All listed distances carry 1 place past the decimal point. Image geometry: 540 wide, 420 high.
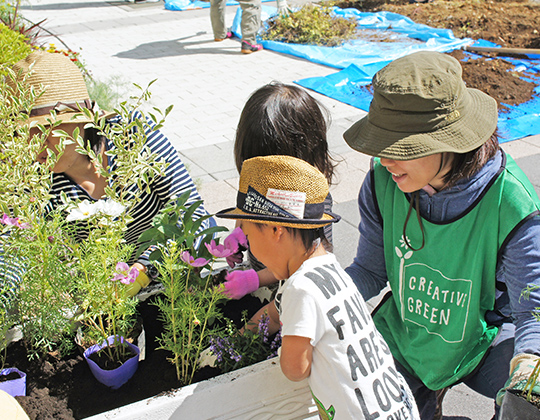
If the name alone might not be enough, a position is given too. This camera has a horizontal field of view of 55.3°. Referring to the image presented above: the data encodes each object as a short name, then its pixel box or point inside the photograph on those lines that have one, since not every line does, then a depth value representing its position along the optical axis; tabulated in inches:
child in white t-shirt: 50.1
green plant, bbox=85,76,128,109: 147.6
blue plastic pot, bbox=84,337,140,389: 55.5
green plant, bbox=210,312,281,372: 57.1
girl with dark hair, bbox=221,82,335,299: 70.0
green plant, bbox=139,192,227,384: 54.1
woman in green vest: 53.8
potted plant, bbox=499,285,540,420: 43.6
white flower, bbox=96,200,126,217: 50.5
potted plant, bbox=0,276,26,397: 52.4
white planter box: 49.9
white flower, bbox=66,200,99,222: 49.1
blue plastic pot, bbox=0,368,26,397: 52.0
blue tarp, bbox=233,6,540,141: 201.6
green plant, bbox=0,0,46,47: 102.6
